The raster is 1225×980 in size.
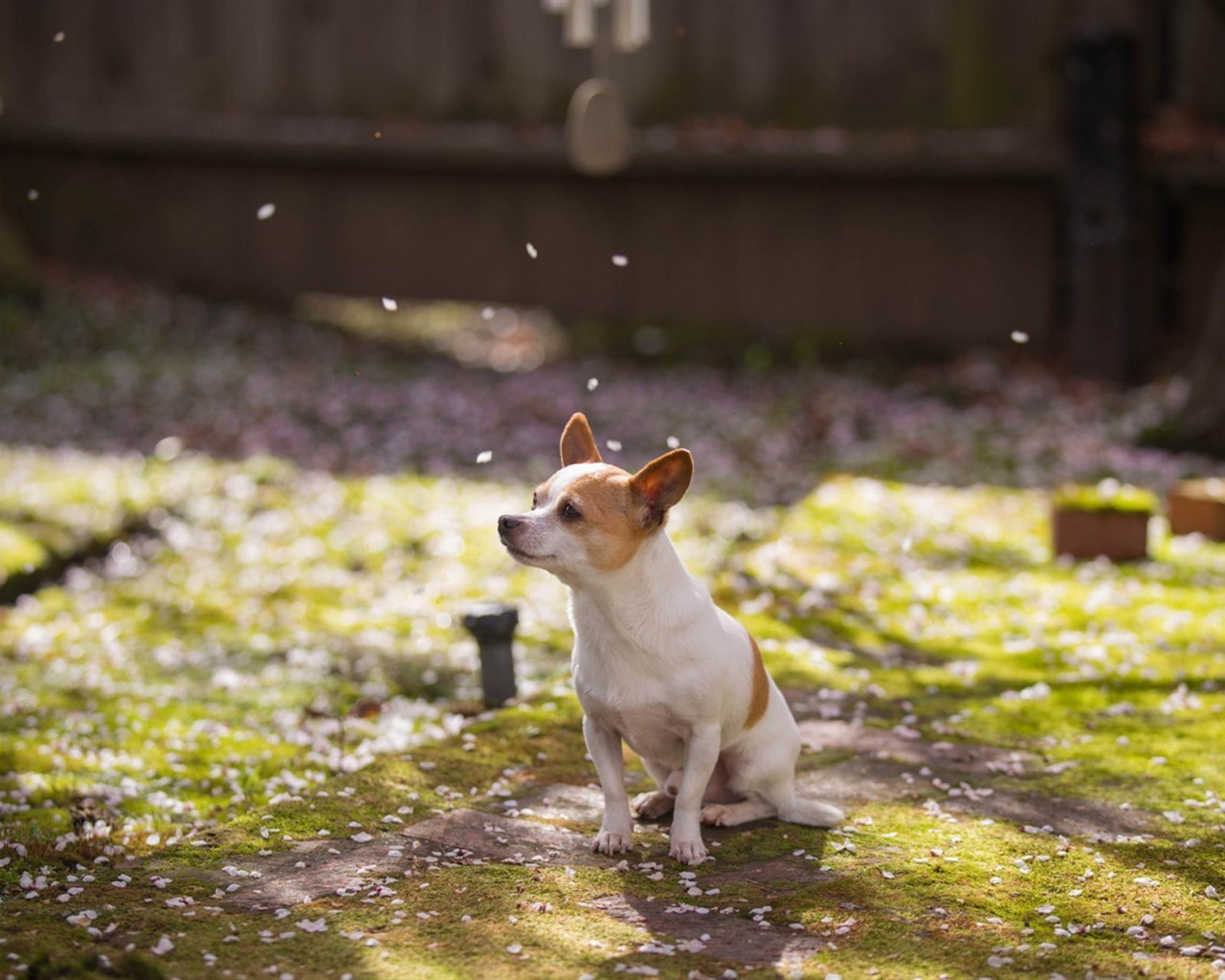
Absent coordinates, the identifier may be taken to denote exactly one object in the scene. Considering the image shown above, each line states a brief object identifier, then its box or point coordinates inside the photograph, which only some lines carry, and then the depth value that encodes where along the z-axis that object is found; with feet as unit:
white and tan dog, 12.78
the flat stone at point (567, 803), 14.79
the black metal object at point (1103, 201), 38.99
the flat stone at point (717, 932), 11.60
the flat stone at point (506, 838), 13.53
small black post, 18.83
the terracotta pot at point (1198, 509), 27.32
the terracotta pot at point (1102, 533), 25.66
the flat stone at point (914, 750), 16.53
